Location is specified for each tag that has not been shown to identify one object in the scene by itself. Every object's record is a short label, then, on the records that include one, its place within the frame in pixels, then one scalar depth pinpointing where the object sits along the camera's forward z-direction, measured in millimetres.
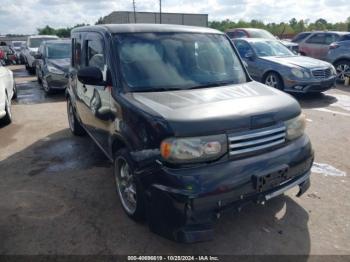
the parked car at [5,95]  6816
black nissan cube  2598
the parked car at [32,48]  16484
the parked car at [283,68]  8688
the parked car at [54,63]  10367
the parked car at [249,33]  14511
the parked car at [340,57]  11468
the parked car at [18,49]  25247
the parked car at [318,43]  14328
